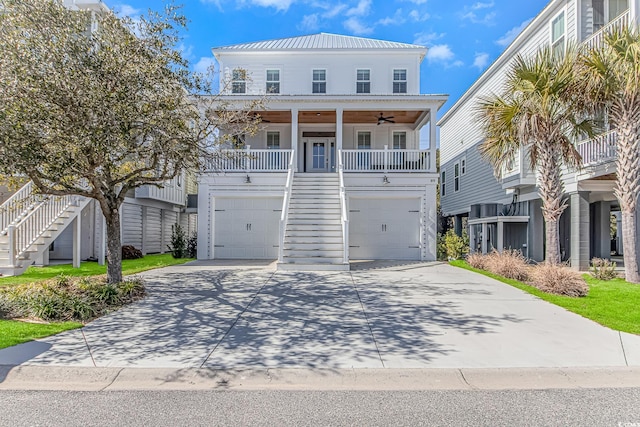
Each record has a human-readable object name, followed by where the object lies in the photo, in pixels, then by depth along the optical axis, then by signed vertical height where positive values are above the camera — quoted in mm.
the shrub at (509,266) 10992 -1179
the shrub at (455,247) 15859 -904
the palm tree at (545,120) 10539 +2833
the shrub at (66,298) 6566 -1306
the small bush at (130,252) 16625 -1225
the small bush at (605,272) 10844 -1265
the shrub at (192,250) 17484 -1152
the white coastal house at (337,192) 15516 +1176
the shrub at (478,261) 12846 -1183
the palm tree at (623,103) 9852 +3032
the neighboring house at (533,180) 12922 +1704
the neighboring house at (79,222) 11359 -16
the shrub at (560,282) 8812 -1266
